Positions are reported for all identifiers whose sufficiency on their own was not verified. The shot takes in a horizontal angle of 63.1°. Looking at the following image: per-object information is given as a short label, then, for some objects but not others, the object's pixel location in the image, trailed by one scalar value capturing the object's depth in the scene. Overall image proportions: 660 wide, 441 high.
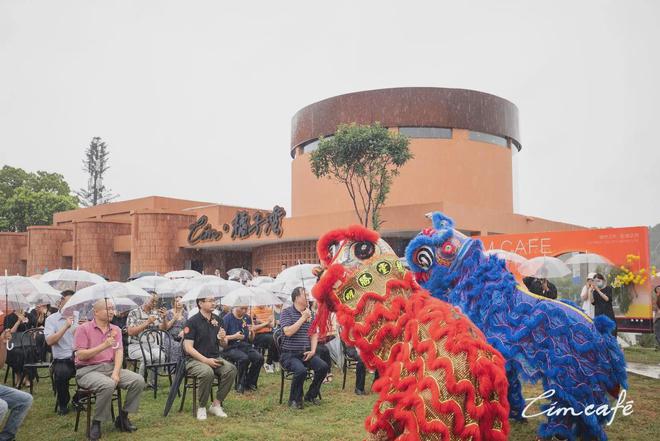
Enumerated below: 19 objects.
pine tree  53.34
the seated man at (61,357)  6.76
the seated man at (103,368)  5.67
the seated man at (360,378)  8.02
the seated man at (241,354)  8.02
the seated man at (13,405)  5.17
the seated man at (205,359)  6.50
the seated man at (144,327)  7.77
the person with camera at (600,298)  9.56
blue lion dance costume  4.70
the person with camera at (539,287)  7.79
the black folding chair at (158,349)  7.79
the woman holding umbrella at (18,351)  8.16
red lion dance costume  2.70
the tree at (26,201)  42.78
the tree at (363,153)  19.98
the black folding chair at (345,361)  8.49
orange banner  11.57
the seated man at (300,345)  7.33
